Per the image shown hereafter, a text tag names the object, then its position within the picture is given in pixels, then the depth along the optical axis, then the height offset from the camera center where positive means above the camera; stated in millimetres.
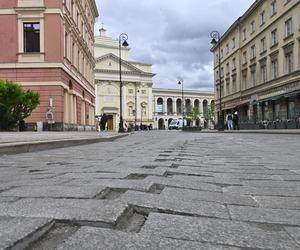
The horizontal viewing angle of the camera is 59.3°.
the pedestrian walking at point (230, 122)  27386 +119
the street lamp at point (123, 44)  21604 +6589
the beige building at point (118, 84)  59644 +9301
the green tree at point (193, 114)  69358 +2565
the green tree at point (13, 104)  13644 +1165
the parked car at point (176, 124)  56713 -82
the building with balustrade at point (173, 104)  74337 +5838
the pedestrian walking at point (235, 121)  25014 +149
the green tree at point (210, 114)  66614 +2391
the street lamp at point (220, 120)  24218 +340
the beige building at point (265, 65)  21228 +5842
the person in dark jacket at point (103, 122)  24693 +223
